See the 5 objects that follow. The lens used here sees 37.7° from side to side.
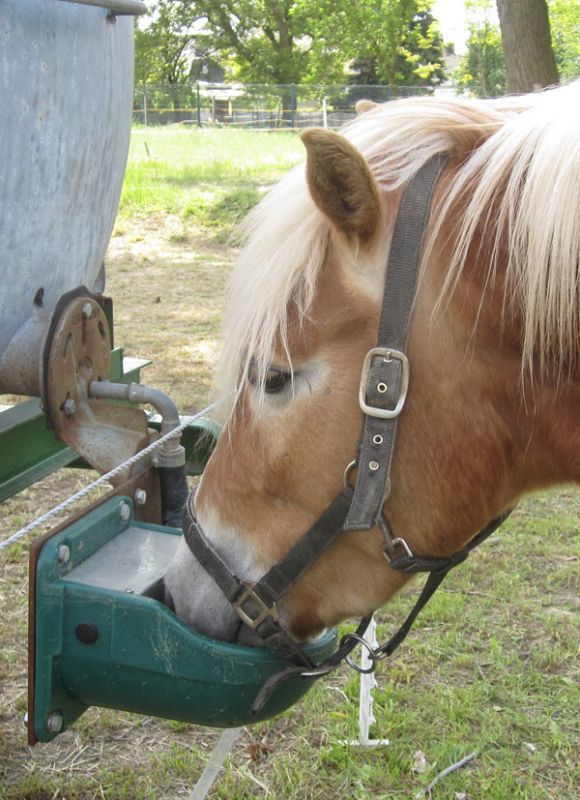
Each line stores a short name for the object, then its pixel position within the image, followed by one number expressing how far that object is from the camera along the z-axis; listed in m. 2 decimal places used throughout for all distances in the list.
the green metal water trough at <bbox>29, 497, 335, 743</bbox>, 1.44
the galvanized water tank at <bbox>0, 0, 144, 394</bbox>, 1.62
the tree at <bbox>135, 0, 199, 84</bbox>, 35.03
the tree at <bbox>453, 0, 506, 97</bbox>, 26.45
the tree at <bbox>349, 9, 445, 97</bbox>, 29.52
